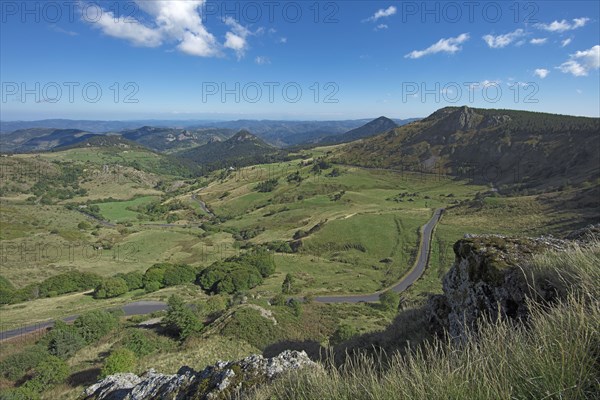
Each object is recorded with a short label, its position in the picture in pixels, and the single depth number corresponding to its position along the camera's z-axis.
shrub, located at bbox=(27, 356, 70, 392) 27.33
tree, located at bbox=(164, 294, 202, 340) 37.46
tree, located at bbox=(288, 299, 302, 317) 44.76
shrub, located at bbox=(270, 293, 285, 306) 54.83
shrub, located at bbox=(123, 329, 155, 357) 32.59
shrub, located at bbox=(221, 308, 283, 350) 33.42
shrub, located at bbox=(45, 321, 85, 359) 35.28
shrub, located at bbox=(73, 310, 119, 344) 41.31
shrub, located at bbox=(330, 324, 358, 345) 30.73
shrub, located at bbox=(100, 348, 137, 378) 25.89
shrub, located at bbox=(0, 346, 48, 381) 31.69
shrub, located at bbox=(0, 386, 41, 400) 22.91
